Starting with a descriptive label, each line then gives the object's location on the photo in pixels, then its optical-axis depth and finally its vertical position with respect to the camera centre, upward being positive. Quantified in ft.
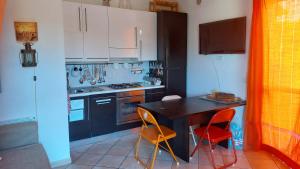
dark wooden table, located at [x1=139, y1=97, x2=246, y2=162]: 8.30 -1.48
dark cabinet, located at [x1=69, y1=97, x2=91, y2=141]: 10.61 -2.29
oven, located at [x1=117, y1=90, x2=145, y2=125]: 12.02 -1.80
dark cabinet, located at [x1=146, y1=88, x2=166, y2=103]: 12.99 -1.35
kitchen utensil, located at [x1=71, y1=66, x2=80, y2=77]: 12.01 +0.03
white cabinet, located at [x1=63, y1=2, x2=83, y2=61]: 10.69 +1.93
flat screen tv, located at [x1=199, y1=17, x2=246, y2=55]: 10.35 +1.70
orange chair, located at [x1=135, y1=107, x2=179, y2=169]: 8.16 -2.36
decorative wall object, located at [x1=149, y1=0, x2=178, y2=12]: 13.78 +4.06
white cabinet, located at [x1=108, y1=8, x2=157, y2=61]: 12.20 +2.10
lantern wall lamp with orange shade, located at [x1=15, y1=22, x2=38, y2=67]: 7.68 +1.12
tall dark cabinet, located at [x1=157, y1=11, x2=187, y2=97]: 13.19 +1.43
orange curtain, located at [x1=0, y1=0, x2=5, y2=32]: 6.55 +1.86
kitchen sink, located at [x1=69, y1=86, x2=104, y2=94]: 11.13 -0.93
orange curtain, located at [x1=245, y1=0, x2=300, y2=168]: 8.23 -0.32
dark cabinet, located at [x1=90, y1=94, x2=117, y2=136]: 11.19 -2.13
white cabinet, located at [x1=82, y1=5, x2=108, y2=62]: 11.30 +1.98
